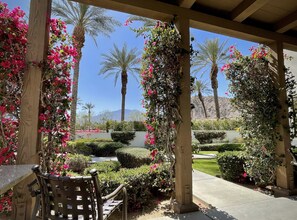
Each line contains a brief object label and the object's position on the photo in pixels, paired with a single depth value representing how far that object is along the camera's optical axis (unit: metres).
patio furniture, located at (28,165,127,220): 1.50
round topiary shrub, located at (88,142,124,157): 11.20
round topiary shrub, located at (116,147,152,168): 5.69
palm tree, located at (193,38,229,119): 17.95
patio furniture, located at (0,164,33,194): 1.47
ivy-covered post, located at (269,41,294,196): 3.87
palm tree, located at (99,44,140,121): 19.11
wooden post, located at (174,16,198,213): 3.04
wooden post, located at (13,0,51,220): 2.26
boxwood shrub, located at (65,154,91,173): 6.37
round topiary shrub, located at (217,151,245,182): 4.69
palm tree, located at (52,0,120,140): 11.78
